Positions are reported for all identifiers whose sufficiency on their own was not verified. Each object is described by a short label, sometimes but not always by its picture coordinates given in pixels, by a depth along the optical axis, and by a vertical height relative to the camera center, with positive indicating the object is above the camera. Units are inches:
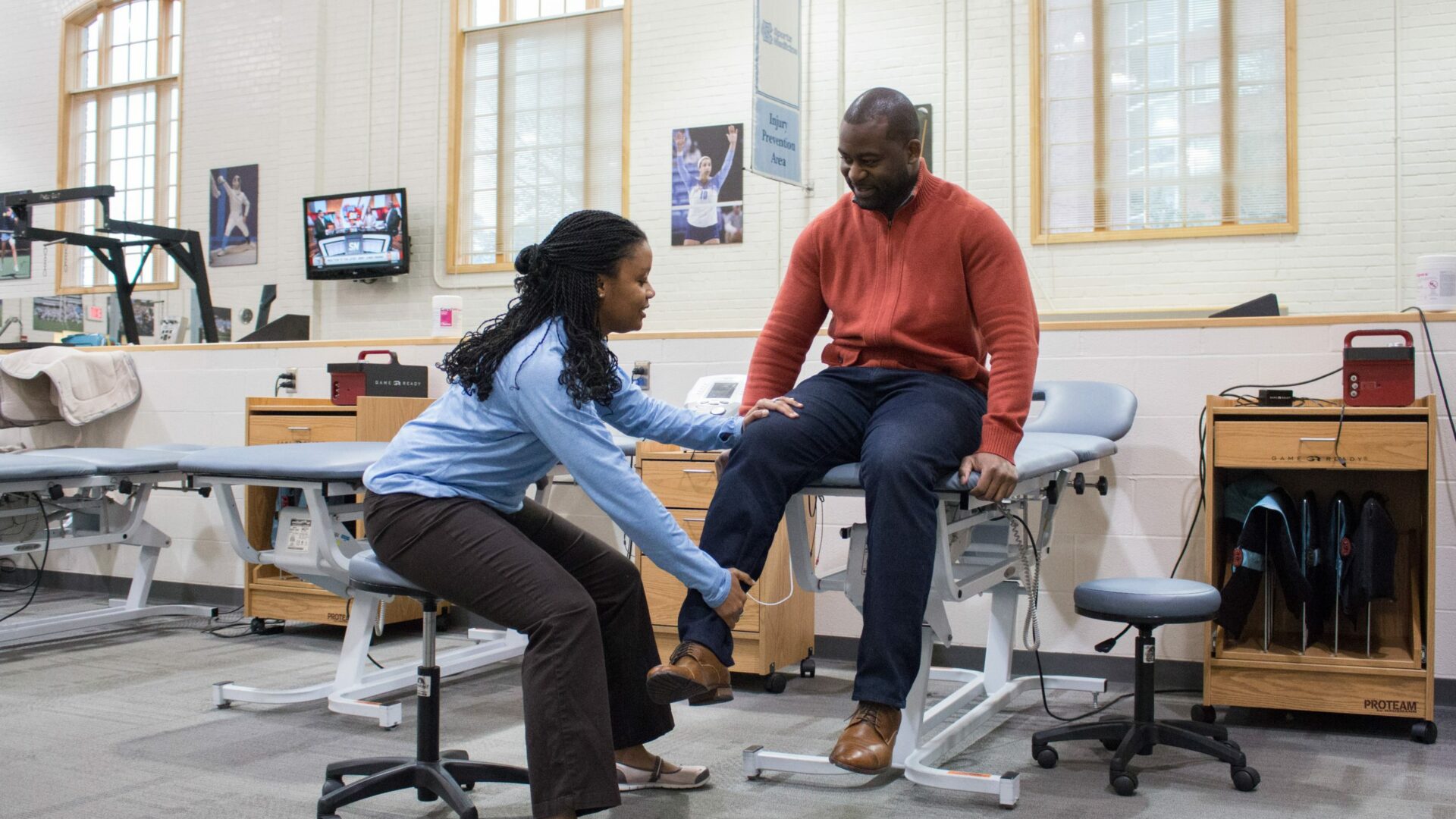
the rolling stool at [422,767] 88.4 -26.3
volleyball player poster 278.5 +60.9
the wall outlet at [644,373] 168.2 +9.2
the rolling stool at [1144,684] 100.7 -22.7
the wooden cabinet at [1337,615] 116.6 -14.1
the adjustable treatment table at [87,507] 154.5 -11.1
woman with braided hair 76.5 -5.6
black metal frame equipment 218.4 +37.9
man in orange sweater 84.4 +4.3
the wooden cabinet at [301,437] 167.5 -0.3
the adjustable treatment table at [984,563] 94.3 -12.0
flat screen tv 308.7 +54.3
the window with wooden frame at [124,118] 367.6 +102.6
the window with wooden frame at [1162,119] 237.6 +67.7
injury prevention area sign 207.9 +64.2
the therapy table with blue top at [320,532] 120.0 -11.3
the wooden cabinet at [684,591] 140.0 -18.4
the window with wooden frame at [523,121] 304.5 +84.7
